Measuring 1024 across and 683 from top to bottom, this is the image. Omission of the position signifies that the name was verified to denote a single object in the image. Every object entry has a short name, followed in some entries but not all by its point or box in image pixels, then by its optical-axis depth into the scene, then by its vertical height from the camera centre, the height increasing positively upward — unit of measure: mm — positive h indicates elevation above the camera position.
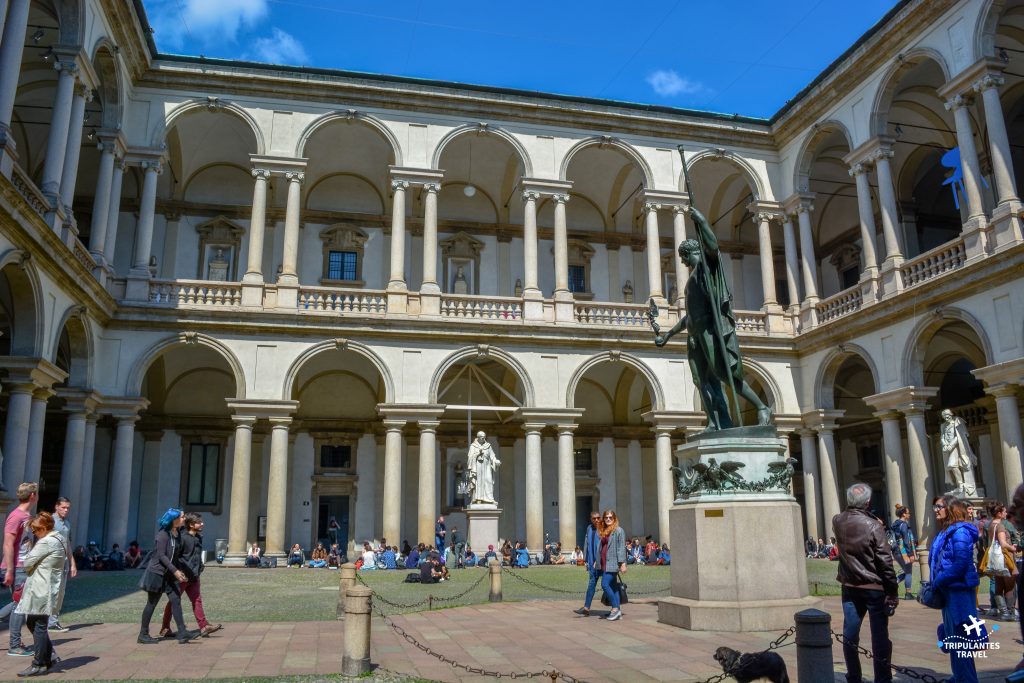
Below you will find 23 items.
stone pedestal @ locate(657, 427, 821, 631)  8195 -519
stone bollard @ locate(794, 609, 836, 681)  4430 -792
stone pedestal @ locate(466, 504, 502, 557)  20203 -486
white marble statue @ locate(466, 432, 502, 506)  20406 +845
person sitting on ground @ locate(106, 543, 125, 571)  19391 -1234
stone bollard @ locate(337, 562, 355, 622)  10633 -914
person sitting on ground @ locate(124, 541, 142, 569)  20484 -1255
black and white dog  4840 -976
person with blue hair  8344 -689
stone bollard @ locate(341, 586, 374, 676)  6676 -1035
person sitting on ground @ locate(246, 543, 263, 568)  20406 -1251
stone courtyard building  19156 +6022
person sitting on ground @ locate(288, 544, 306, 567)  21319 -1336
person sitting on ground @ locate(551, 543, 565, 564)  21500 -1345
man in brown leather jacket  5574 -568
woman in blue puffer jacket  5477 -494
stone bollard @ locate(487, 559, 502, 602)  12211 -1137
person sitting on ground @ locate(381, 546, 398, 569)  20484 -1319
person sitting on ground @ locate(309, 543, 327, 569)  21891 -1431
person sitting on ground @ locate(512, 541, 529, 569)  20531 -1361
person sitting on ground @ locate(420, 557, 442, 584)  15383 -1293
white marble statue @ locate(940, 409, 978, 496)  18750 +1077
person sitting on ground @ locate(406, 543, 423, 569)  19736 -1281
